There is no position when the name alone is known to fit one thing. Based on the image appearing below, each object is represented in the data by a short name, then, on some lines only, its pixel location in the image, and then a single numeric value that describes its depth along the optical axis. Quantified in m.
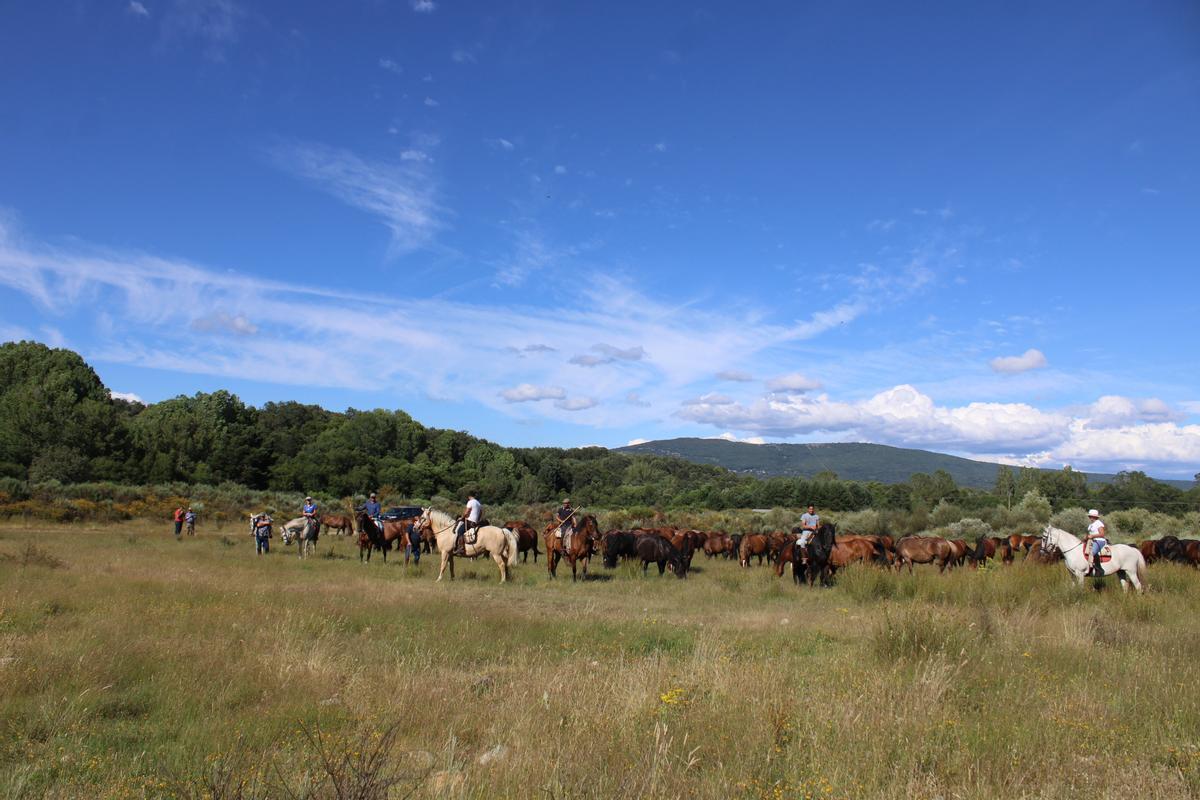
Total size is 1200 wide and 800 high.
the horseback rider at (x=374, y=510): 23.05
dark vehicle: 38.88
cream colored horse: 18.16
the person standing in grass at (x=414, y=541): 20.42
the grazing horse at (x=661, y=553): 20.92
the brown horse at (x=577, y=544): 18.97
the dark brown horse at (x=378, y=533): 22.73
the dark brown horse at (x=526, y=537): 25.64
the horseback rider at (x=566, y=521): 19.25
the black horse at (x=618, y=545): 22.19
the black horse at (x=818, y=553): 18.94
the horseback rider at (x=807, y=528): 19.17
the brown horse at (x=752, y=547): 25.55
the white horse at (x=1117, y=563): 15.13
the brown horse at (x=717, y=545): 29.44
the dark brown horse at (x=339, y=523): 36.16
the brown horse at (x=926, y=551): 22.22
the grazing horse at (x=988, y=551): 23.48
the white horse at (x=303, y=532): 23.44
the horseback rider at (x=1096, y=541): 15.34
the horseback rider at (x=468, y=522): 18.35
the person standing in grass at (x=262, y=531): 23.47
